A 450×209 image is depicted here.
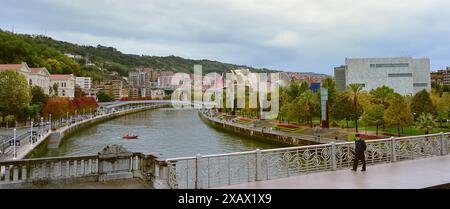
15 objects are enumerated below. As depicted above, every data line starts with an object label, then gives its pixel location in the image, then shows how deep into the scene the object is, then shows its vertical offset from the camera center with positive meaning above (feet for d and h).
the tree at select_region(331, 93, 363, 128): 140.56 -0.91
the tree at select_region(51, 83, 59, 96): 335.86 +16.68
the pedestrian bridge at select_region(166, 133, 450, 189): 28.94 -5.91
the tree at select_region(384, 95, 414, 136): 113.60 -2.94
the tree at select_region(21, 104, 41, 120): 174.68 -2.62
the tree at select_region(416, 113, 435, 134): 109.60 -5.06
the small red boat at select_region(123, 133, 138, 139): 158.30 -13.29
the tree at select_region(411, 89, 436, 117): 143.95 +1.11
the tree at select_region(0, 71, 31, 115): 171.22 +6.08
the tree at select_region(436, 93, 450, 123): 148.78 -0.55
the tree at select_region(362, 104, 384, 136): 124.67 -2.92
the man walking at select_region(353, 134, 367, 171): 35.24 -4.39
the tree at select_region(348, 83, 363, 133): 143.55 +7.16
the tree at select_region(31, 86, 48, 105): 230.89 +6.33
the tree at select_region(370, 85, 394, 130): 166.64 +5.68
